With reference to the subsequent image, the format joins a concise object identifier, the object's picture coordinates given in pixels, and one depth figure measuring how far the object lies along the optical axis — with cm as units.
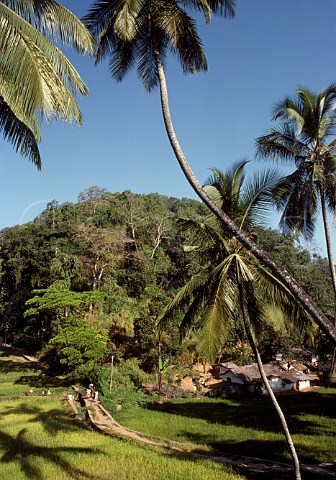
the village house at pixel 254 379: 2440
